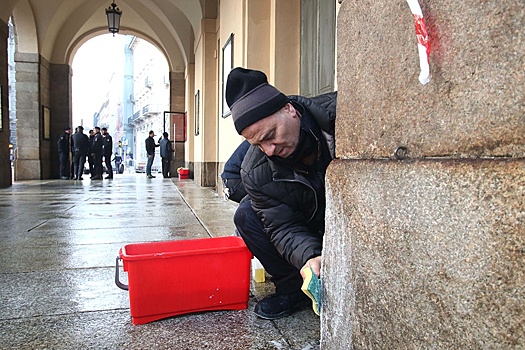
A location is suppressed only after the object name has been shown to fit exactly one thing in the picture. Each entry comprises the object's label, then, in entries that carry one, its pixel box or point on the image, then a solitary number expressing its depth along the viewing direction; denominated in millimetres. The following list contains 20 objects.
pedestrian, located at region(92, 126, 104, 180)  15227
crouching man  1811
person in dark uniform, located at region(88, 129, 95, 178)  15281
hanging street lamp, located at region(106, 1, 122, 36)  11992
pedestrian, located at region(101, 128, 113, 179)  15930
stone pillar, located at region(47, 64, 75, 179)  15375
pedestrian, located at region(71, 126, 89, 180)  14492
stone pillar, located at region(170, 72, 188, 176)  16734
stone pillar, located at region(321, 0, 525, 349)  871
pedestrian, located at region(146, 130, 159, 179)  16750
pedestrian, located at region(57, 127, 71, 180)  14711
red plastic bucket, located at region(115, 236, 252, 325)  2031
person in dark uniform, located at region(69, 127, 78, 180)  14883
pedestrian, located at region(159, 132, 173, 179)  15930
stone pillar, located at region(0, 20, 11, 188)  10297
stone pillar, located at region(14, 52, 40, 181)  13836
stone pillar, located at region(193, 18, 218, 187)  10438
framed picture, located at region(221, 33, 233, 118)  6980
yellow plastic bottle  2760
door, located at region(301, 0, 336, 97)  4363
